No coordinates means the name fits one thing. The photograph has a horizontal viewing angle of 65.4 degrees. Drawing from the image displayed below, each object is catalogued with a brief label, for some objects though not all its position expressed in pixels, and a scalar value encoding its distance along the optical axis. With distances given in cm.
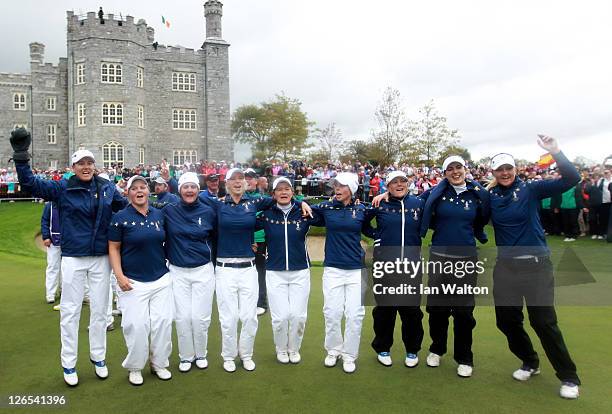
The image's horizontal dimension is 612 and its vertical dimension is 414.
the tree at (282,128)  5647
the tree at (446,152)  3847
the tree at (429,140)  3809
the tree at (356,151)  4445
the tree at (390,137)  3838
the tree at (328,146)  6047
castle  4150
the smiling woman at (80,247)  494
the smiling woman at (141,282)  491
